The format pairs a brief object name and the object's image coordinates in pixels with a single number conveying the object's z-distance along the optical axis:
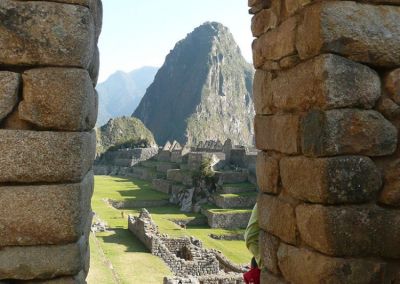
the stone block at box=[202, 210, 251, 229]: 29.86
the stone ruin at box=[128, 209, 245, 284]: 18.16
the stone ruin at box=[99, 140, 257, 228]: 31.00
